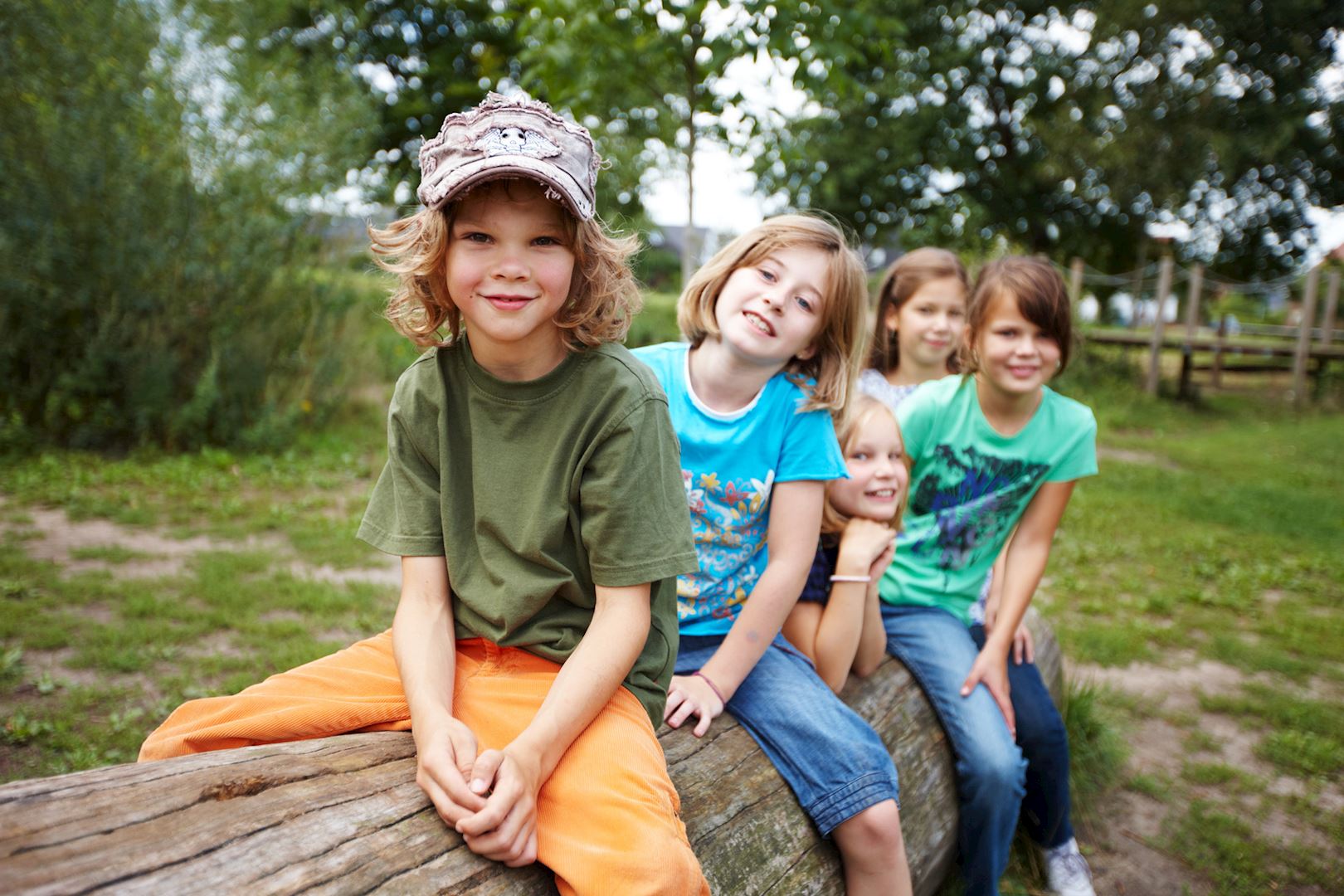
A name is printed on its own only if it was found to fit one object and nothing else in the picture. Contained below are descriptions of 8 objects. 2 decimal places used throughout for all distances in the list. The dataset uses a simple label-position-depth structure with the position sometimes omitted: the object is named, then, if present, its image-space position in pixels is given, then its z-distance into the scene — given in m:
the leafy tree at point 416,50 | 19.31
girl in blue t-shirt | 2.14
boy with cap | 1.59
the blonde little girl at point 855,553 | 2.41
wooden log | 1.28
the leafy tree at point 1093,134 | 18.95
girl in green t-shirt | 2.80
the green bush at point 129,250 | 6.40
